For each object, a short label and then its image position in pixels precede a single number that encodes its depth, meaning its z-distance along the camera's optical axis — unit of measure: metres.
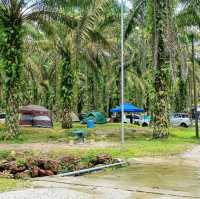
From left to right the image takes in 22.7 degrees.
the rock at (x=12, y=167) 12.99
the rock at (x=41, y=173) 12.71
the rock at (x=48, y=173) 12.79
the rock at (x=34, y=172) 12.63
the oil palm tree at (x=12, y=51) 24.69
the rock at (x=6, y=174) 12.23
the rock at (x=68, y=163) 14.12
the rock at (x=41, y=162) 13.45
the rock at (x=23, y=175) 12.23
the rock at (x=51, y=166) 13.28
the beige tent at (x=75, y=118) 46.97
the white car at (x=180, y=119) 53.03
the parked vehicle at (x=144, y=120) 49.81
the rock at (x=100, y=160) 15.30
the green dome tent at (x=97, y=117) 42.06
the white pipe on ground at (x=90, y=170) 12.73
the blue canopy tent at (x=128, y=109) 44.67
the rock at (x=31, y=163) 13.35
